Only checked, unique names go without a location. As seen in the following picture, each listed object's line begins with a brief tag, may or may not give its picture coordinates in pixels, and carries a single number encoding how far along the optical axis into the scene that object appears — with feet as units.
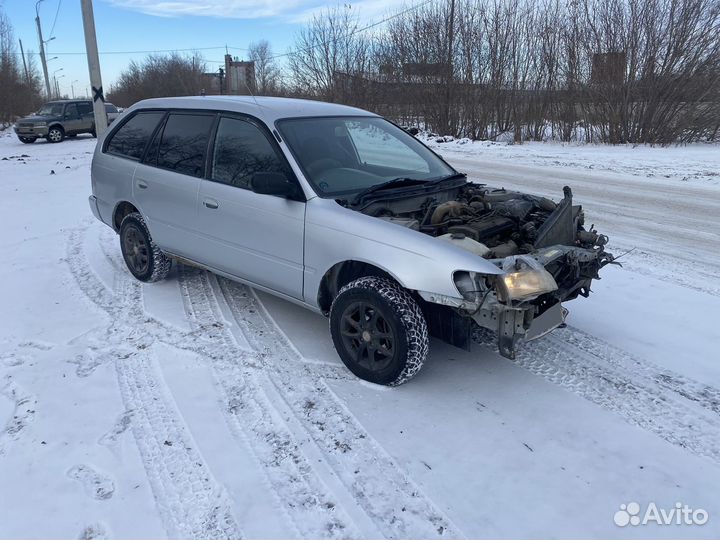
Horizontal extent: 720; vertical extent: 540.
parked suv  78.79
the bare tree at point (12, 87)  120.88
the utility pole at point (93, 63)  45.70
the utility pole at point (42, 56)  153.07
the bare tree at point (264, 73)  108.99
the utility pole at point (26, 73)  149.81
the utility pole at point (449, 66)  73.31
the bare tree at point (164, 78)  199.41
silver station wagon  10.47
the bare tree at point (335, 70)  87.66
